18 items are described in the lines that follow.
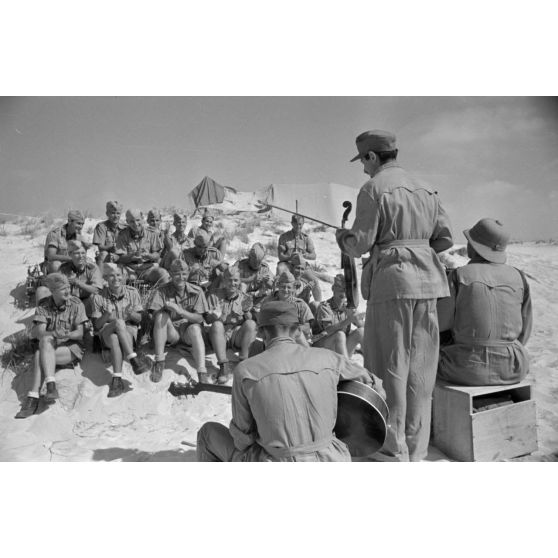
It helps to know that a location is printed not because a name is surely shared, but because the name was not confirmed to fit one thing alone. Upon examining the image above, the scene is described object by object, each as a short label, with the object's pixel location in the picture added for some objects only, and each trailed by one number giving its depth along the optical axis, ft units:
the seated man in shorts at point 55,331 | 16.46
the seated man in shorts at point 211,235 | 23.20
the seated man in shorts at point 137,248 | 21.81
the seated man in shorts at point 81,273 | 18.84
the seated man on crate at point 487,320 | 13.44
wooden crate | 12.84
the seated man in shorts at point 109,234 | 21.89
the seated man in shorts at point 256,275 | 20.76
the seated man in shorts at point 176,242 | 21.57
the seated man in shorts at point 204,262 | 20.26
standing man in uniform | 12.54
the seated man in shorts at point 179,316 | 17.85
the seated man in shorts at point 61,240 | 20.17
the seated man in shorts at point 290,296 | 18.61
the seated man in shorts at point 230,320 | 18.31
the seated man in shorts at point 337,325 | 18.80
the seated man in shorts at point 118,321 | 17.11
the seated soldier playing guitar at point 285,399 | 9.46
